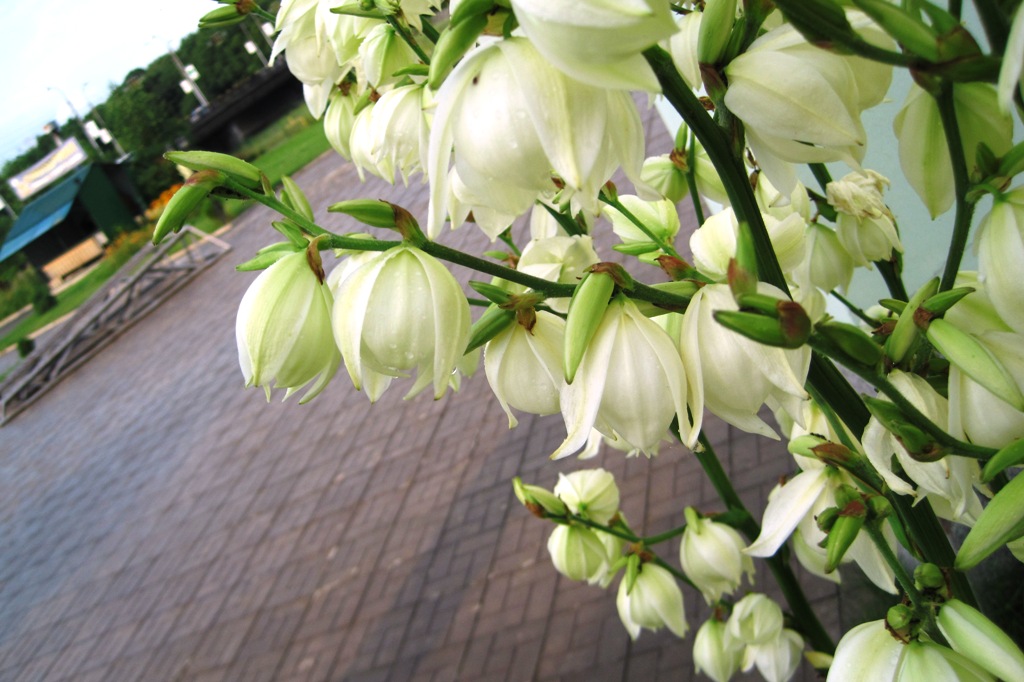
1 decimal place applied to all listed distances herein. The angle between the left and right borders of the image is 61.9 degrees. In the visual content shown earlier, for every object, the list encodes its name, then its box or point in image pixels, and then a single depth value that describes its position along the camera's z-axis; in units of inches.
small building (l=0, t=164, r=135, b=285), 713.3
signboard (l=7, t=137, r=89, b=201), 788.6
